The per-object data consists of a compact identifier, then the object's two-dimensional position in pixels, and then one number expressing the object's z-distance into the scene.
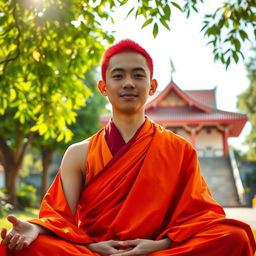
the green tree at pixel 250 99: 30.59
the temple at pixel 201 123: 22.20
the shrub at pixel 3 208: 9.81
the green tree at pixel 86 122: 17.47
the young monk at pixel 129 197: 2.25
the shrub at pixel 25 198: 16.44
